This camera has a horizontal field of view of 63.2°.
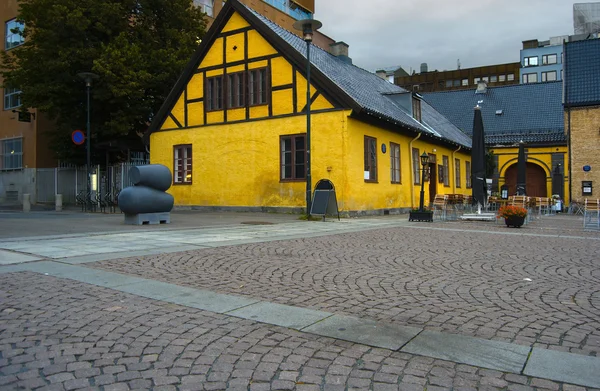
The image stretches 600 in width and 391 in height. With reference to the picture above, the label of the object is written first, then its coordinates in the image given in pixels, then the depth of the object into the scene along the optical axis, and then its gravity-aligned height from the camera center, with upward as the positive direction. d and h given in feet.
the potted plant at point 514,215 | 47.37 -2.07
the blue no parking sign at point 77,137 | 70.53 +9.01
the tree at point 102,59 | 74.38 +22.01
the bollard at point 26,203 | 75.14 -0.55
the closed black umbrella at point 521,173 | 76.74 +3.34
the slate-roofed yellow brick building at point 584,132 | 95.09 +12.02
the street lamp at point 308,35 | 48.91 +16.68
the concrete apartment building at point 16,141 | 101.40 +12.70
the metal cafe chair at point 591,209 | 46.78 -1.55
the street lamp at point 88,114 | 65.38 +12.04
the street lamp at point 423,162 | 56.80 +3.95
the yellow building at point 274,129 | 61.00 +9.54
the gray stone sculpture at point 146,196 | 43.73 +0.18
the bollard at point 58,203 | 74.13 -0.61
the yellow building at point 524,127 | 106.63 +15.73
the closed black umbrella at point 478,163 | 56.44 +3.64
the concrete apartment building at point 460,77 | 263.29 +65.48
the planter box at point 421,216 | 54.39 -2.36
